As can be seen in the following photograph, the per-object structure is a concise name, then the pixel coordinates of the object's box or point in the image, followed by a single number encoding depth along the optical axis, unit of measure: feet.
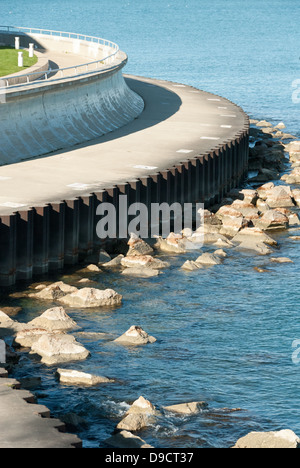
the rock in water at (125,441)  74.65
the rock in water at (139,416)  79.05
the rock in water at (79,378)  88.12
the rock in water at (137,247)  129.61
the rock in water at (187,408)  82.89
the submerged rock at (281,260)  130.62
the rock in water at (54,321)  100.53
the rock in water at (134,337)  98.32
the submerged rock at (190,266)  124.88
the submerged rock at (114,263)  125.44
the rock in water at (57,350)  93.04
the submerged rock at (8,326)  98.37
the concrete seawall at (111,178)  117.50
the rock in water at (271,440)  73.77
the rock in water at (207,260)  127.34
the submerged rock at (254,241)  135.03
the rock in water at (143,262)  124.67
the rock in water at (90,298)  109.40
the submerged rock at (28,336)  96.37
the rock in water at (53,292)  110.83
